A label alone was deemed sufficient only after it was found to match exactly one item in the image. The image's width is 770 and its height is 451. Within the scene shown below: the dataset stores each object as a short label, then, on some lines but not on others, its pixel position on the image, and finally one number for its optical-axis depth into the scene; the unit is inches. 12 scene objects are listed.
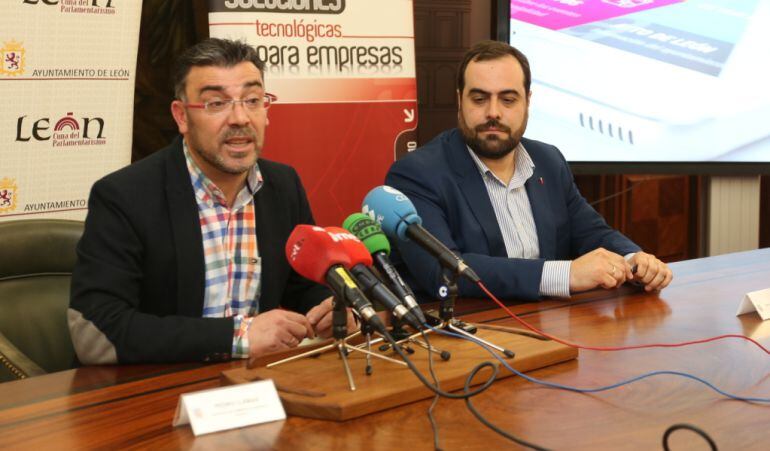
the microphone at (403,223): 58.8
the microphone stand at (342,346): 54.8
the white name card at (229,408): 50.6
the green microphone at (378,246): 56.0
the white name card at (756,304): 80.0
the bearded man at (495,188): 102.5
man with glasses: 70.0
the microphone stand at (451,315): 61.2
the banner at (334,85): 148.5
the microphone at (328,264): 49.8
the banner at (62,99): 127.4
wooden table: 49.3
